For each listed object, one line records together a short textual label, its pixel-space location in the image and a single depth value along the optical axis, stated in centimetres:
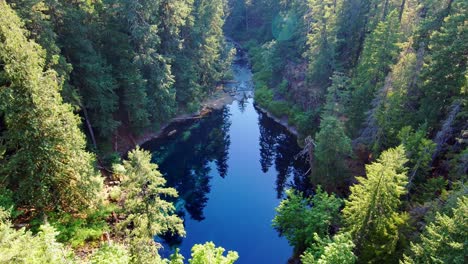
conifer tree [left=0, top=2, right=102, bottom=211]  1936
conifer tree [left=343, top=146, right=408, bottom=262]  1762
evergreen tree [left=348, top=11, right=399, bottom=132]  3249
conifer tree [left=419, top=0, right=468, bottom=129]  2480
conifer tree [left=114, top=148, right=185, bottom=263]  1831
